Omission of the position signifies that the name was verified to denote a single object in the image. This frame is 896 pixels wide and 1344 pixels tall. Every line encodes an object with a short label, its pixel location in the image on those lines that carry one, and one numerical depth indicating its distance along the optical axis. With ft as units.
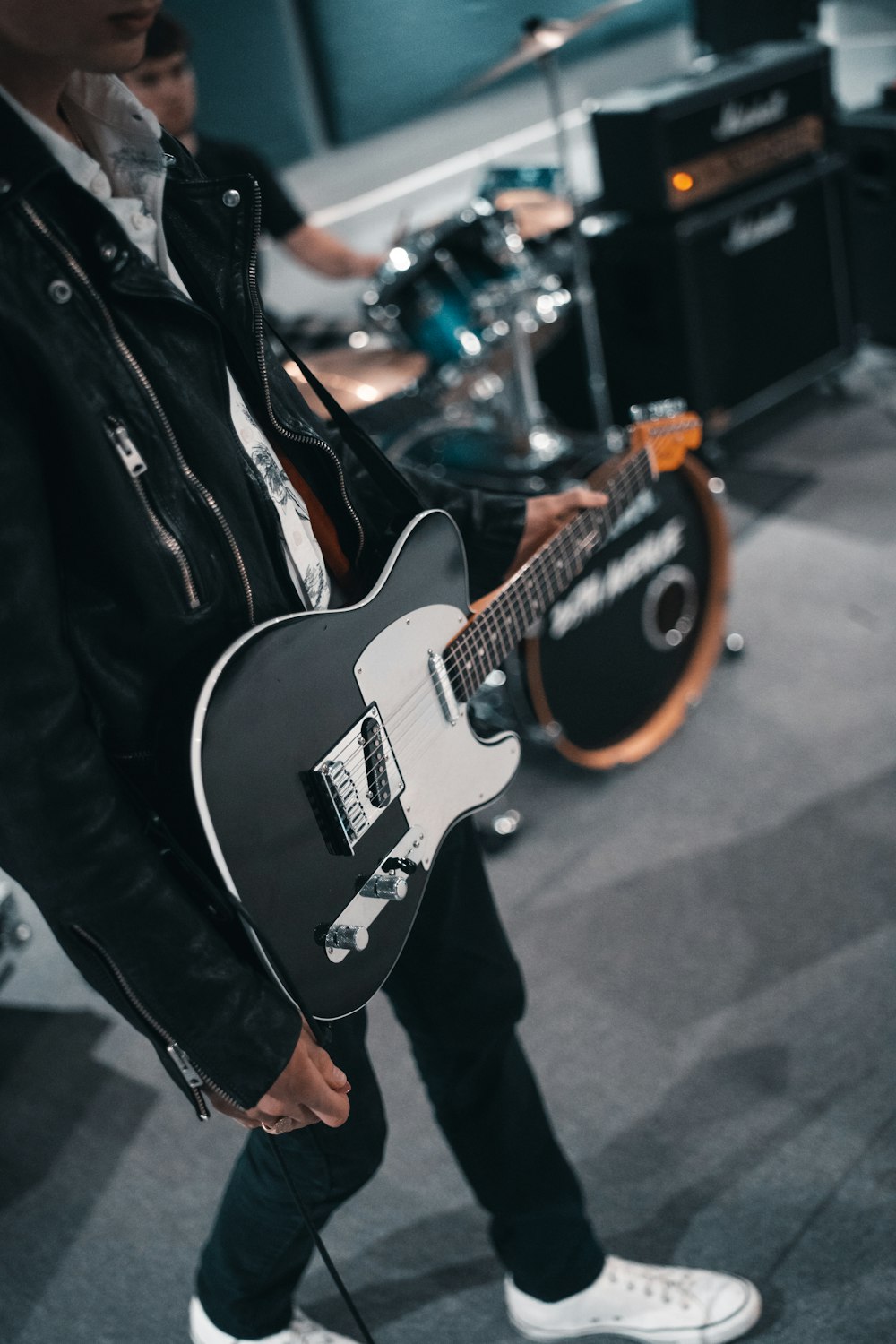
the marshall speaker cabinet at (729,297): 11.17
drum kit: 7.63
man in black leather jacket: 2.66
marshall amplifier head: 10.74
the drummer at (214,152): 8.14
